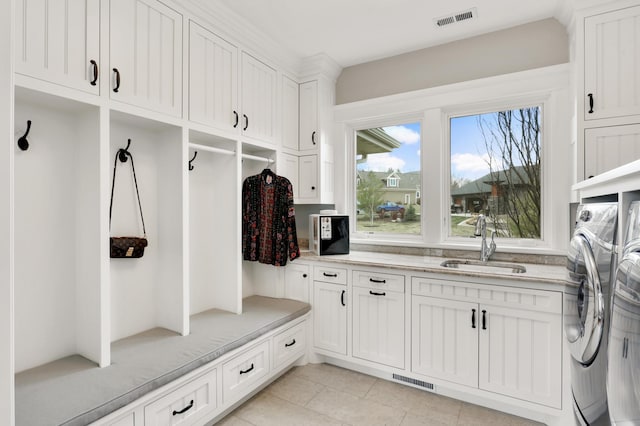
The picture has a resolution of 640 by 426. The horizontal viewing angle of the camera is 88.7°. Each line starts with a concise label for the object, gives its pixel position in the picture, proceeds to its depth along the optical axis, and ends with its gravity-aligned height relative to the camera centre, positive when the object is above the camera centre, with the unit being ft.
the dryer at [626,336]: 2.25 -0.92
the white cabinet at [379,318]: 8.16 -2.73
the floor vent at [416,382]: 7.96 -4.21
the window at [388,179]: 10.52 +1.10
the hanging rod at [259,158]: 8.83 +1.51
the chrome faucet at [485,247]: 8.75 -0.93
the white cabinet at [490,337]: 6.61 -2.74
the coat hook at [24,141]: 5.46 +1.18
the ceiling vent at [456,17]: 8.09 +4.95
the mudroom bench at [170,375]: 4.64 -2.69
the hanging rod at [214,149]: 7.39 +1.49
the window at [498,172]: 8.90 +1.14
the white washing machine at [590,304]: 3.09 -0.99
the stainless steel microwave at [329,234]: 9.77 -0.67
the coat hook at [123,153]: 6.92 +1.24
